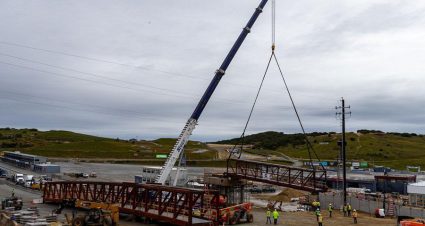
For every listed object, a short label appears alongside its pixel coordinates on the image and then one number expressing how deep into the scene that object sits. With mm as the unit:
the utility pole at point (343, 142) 45841
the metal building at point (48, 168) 89750
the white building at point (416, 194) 46375
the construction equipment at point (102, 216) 30797
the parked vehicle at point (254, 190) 73688
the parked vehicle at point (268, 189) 76062
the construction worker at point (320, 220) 34103
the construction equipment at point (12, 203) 40572
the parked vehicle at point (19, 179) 68769
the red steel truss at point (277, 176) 43719
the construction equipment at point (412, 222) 30658
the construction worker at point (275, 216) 35469
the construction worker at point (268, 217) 36666
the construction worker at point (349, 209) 43469
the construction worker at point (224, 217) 34434
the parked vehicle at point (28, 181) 65875
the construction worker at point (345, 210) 43281
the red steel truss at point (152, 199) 31469
